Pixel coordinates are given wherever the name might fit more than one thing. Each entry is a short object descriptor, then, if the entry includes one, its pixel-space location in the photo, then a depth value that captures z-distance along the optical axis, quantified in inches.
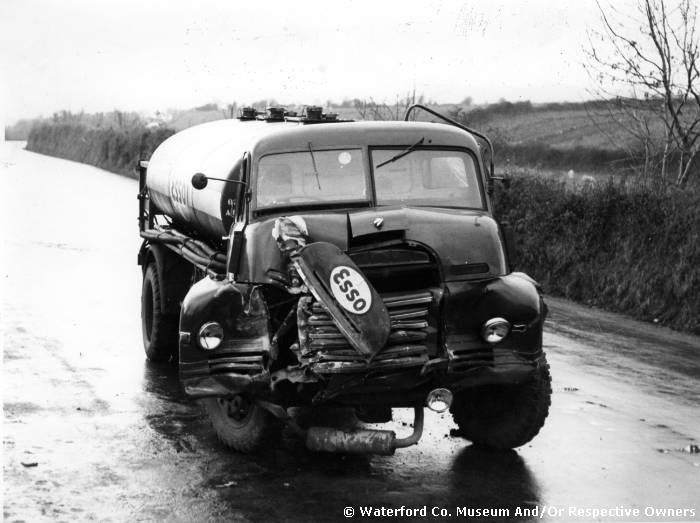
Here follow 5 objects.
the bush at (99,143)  2017.0
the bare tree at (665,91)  741.3
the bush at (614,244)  631.8
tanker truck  315.9
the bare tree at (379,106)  1234.6
